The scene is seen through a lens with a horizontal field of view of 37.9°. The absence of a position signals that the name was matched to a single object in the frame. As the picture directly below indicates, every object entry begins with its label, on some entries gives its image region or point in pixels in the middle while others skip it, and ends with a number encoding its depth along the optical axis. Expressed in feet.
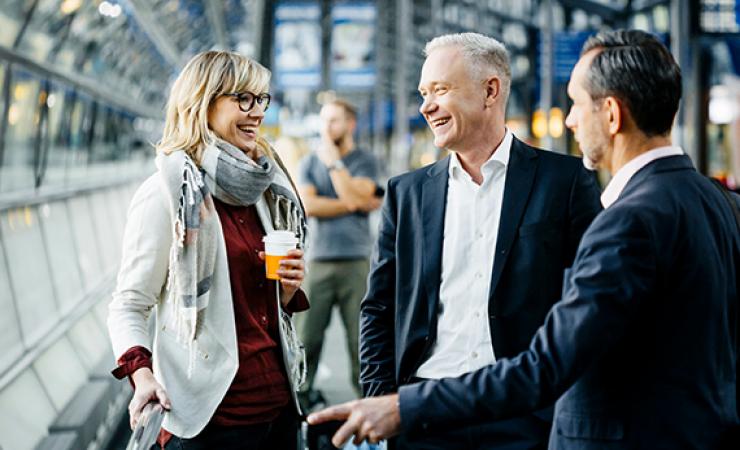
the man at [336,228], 21.76
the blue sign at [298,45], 69.51
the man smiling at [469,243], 9.81
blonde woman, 9.93
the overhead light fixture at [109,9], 44.64
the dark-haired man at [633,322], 7.11
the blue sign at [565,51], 45.55
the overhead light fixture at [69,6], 35.96
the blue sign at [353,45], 66.95
